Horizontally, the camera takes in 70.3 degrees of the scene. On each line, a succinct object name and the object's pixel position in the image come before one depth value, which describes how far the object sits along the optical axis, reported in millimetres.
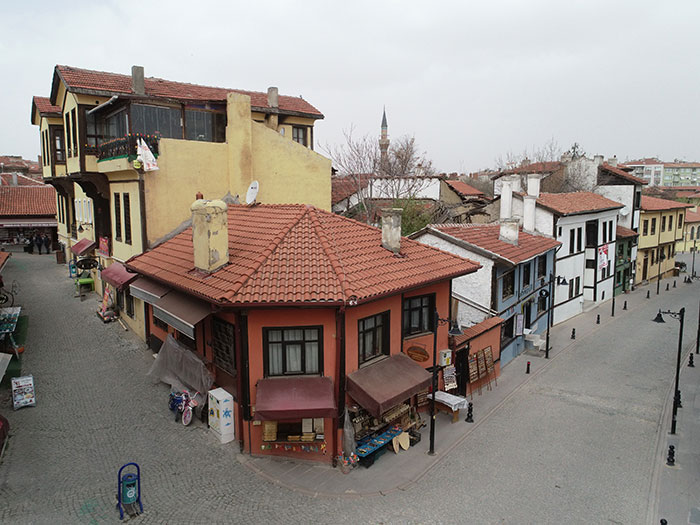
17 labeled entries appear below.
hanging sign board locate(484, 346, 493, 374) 17578
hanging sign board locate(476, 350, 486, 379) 17000
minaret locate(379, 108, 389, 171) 40262
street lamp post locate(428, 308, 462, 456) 12320
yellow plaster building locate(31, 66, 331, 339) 18125
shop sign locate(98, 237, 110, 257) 21938
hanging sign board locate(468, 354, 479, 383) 16547
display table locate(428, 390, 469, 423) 14320
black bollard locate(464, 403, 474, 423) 14906
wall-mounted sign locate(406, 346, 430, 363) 14034
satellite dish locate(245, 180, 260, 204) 17312
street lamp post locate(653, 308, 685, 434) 14359
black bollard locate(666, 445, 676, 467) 12602
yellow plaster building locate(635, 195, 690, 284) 40438
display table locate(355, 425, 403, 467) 11891
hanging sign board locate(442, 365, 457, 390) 15062
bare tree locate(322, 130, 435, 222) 36000
